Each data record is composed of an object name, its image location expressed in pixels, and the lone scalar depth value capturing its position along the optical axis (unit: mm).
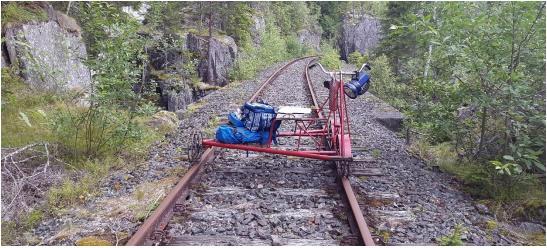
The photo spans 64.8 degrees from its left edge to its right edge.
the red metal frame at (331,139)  5230
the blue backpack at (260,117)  5520
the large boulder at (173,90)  14902
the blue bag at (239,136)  5551
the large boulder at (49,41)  5664
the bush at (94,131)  5449
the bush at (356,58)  27912
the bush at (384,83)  14414
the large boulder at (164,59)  17266
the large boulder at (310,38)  45903
